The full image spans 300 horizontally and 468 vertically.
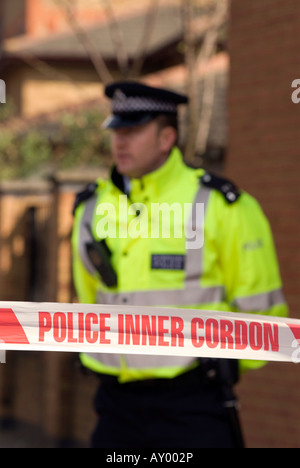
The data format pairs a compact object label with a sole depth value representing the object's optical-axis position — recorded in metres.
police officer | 7.87
